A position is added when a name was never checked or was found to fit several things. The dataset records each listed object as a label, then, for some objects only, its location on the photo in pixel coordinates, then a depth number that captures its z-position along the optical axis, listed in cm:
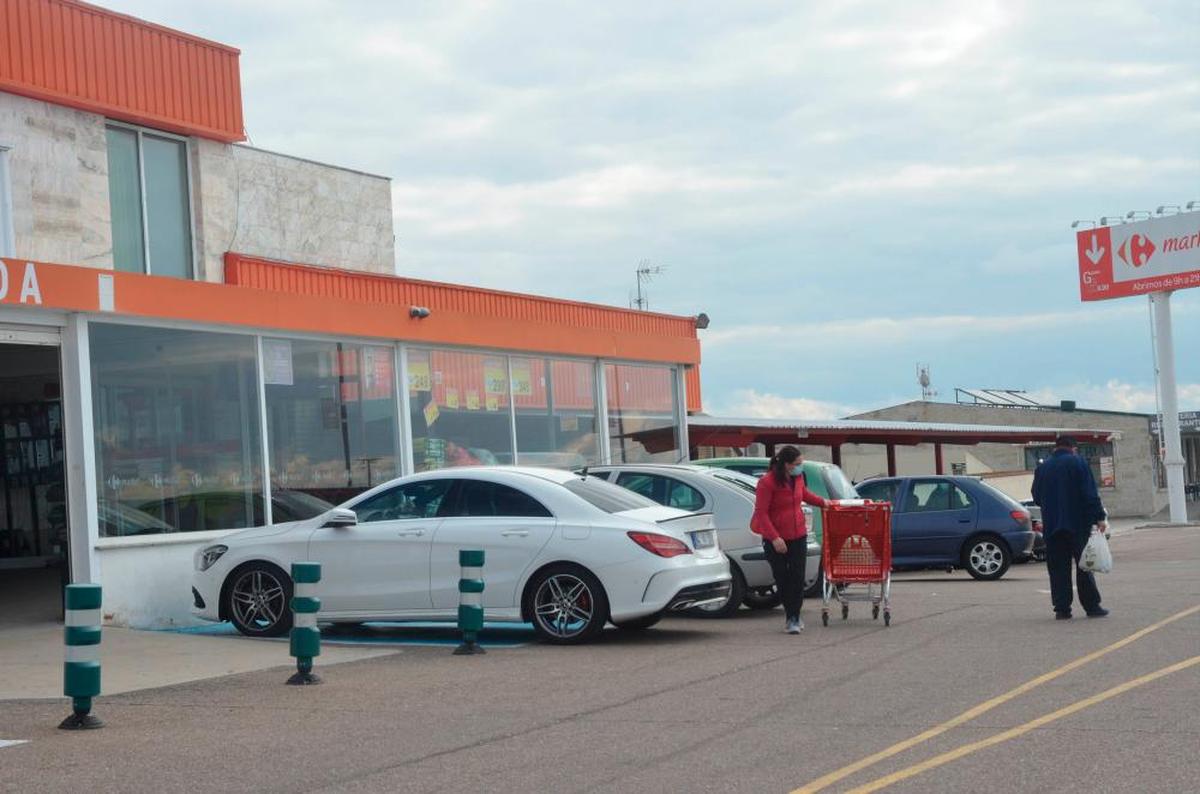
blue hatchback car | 2120
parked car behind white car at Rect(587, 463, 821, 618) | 1539
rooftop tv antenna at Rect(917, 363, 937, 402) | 7625
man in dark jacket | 1384
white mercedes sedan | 1281
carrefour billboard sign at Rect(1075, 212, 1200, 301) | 5269
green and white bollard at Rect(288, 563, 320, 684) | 1081
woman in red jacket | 1363
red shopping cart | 1401
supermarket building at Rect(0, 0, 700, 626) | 1537
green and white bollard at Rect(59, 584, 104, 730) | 895
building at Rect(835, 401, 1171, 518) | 6556
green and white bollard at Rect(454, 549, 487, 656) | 1237
